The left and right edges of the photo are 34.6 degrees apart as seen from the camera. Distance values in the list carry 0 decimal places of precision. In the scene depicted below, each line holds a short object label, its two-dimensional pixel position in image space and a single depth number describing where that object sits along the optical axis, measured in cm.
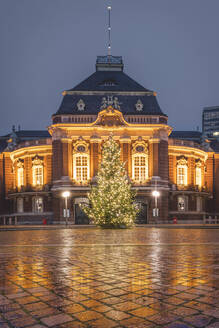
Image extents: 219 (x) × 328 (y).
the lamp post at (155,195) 3644
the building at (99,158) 3900
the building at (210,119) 13662
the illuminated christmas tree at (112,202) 2661
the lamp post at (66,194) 3488
